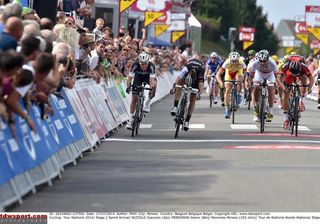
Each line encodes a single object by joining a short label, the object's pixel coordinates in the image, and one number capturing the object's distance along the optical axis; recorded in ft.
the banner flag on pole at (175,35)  254.88
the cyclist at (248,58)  125.96
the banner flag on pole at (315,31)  225.76
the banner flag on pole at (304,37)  333.21
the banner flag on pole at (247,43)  388.88
